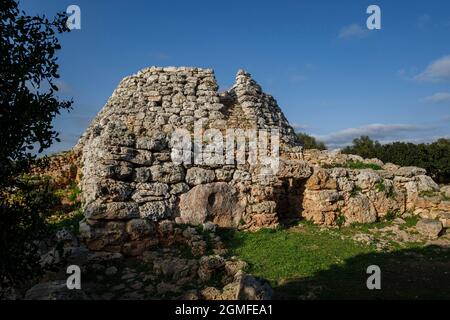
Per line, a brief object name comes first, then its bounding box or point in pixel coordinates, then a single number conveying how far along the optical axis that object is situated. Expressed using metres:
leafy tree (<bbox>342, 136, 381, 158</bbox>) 32.37
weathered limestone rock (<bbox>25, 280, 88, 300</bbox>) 6.45
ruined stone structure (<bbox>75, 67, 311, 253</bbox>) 11.31
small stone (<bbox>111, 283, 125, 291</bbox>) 9.10
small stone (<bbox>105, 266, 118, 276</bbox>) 9.95
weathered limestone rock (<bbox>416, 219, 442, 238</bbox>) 13.57
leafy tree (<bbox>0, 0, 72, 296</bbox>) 5.60
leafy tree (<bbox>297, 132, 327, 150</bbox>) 38.78
